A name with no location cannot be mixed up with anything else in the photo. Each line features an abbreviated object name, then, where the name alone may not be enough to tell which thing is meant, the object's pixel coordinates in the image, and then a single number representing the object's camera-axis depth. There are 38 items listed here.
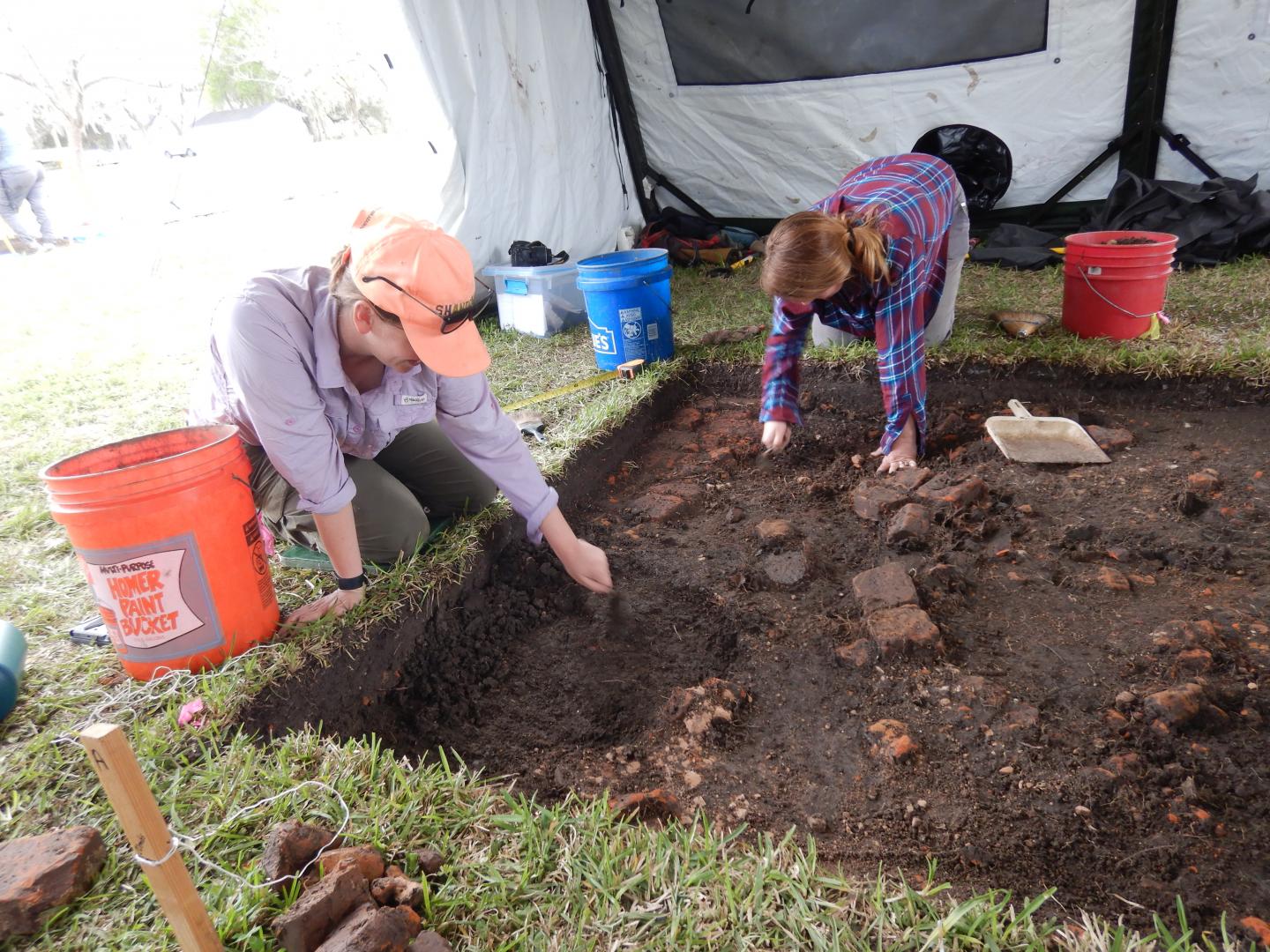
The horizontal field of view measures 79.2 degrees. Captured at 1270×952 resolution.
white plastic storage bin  4.65
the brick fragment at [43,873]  1.22
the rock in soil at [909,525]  2.42
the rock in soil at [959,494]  2.54
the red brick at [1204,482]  2.47
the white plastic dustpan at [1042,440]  2.80
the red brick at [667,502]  2.84
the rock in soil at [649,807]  1.55
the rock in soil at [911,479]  2.70
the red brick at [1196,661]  1.78
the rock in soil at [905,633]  1.95
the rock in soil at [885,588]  2.10
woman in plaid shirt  2.37
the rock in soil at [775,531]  2.53
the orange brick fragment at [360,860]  1.25
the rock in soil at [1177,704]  1.64
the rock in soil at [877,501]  2.60
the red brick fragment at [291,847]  1.26
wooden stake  0.87
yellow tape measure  3.66
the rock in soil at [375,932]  1.08
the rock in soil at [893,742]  1.68
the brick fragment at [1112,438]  2.88
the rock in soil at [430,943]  1.12
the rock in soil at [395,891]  1.23
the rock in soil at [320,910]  1.12
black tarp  4.37
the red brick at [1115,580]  2.13
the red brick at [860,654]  1.98
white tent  4.50
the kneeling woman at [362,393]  1.60
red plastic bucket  3.29
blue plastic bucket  3.77
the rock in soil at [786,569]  2.36
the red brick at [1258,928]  1.22
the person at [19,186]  7.65
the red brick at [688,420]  3.69
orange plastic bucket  1.61
